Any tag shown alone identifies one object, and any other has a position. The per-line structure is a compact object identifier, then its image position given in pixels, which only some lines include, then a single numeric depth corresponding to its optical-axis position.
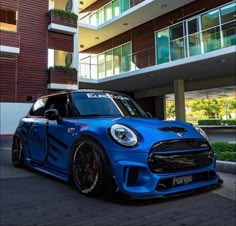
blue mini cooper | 3.29
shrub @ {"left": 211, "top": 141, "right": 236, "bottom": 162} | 6.67
